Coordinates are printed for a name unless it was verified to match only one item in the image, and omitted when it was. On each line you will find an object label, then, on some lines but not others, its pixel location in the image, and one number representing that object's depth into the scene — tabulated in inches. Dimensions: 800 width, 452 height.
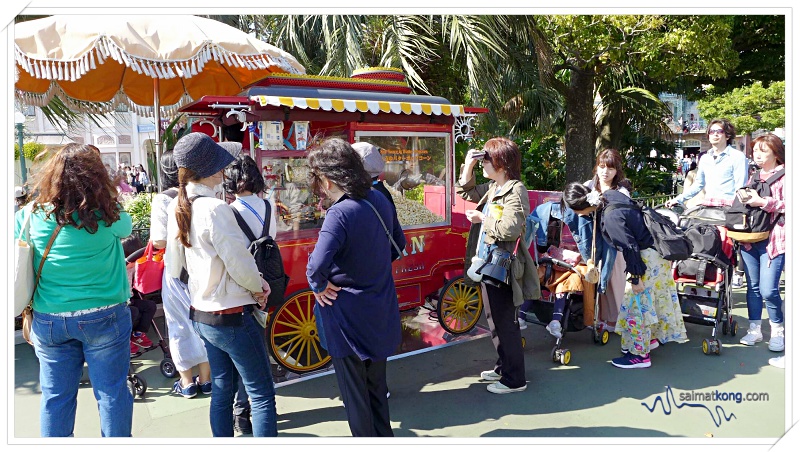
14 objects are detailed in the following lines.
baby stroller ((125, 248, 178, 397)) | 159.8
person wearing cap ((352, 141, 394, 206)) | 139.5
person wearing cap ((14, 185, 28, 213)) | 173.7
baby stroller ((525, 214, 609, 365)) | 182.9
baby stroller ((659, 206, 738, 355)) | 191.5
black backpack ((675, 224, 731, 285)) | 198.7
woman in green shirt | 107.3
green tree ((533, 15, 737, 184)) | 336.8
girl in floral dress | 165.3
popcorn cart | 168.4
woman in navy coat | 110.0
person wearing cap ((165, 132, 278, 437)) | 109.8
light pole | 251.2
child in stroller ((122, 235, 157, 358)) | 173.5
